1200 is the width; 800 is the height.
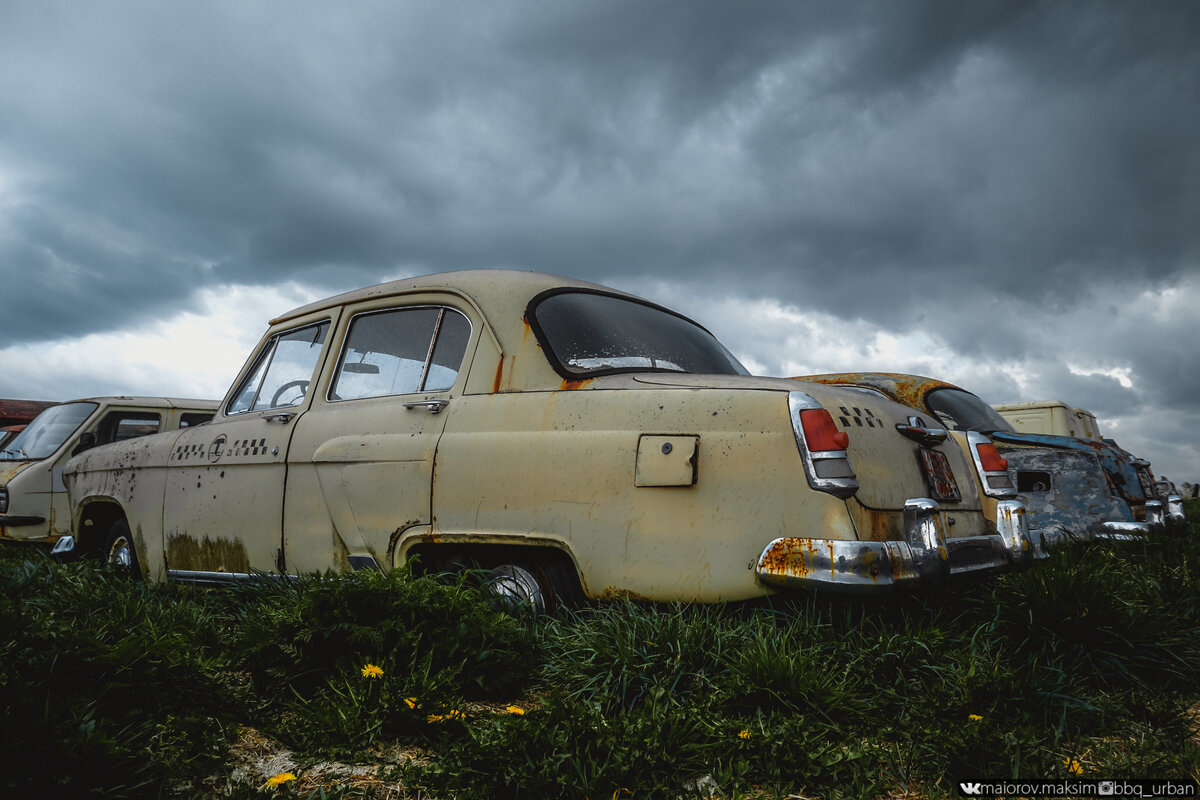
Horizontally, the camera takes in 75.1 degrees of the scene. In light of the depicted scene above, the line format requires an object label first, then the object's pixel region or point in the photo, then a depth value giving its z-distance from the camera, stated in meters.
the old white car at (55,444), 7.00
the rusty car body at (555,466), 2.49
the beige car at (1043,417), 10.88
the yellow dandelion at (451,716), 2.27
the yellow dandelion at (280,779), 1.91
